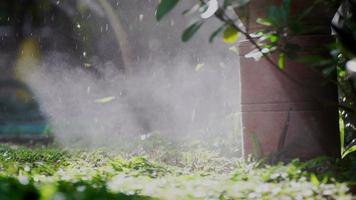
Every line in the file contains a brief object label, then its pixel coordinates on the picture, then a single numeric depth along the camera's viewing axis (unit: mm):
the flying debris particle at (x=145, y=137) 12053
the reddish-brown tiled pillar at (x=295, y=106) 6750
